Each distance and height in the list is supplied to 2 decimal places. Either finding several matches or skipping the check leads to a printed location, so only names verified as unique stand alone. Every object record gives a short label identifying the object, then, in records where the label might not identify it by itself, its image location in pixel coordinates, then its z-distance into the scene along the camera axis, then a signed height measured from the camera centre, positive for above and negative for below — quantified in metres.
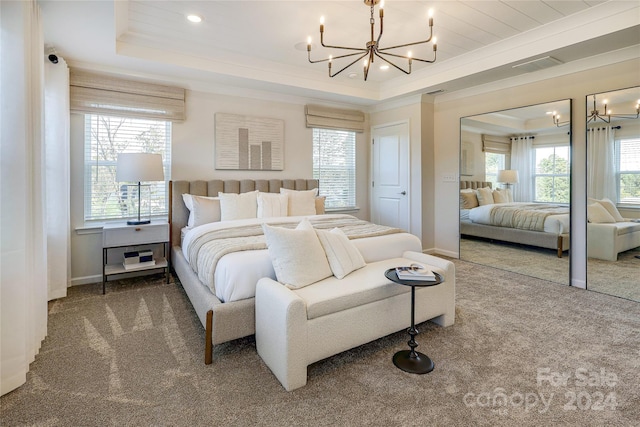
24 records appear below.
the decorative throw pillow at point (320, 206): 4.54 +0.00
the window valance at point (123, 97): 3.51 +1.26
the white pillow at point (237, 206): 3.79 +0.01
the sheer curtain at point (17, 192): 1.84 +0.09
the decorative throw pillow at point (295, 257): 2.19 -0.35
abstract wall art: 4.38 +0.89
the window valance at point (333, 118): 5.05 +1.41
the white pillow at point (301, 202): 4.23 +0.05
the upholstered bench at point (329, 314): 1.84 -0.70
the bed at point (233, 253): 2.16 -0.39
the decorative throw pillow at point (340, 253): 2.39 -0.36
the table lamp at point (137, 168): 3.44 +0.42
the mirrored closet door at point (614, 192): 3.21 +0.11
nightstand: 3.38 -0.34
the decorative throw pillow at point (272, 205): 3.94 +0.01
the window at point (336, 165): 5.30 +0.67
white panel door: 5.21 +0.48
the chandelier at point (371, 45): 2.34 +1.19
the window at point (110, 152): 3.68 +0.64
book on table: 2.05 -0.44
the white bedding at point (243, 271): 2.20 -0.45
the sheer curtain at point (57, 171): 3.16 +0.36
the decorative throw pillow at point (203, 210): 3.78 -0.04
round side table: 2.02 -1.00
